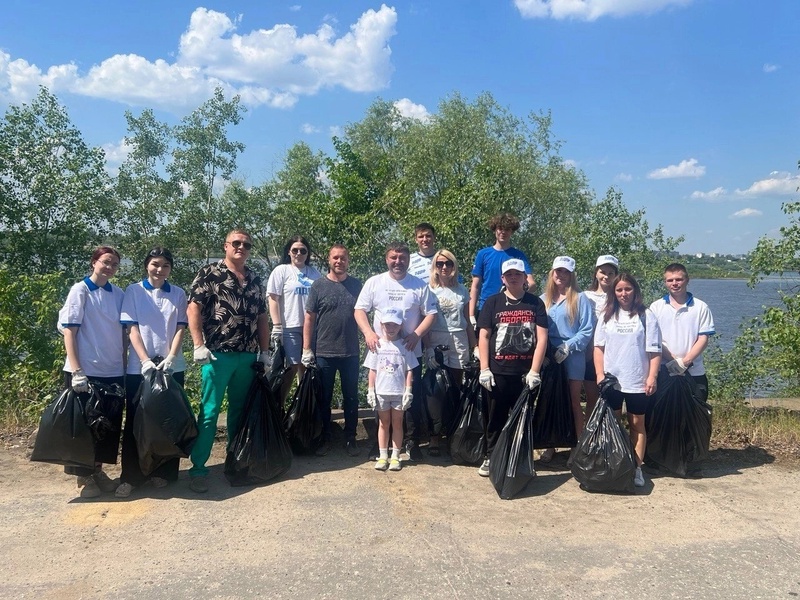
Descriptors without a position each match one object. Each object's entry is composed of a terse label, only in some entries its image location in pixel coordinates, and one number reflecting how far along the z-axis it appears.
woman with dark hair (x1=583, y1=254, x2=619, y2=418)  4.72
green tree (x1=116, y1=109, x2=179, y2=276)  14.45
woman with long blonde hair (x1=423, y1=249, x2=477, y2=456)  4.86
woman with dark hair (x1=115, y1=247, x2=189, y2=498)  4.04
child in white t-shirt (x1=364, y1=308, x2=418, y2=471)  4.50
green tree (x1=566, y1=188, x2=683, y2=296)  9.14
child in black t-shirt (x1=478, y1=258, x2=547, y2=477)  4.41
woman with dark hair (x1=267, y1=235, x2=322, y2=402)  4.96
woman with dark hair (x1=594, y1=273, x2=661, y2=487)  4.33
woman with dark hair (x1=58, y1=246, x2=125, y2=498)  3.87
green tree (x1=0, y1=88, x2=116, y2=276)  10.56
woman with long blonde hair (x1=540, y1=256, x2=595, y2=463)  4.58
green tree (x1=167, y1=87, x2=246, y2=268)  14.74
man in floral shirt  4.21
